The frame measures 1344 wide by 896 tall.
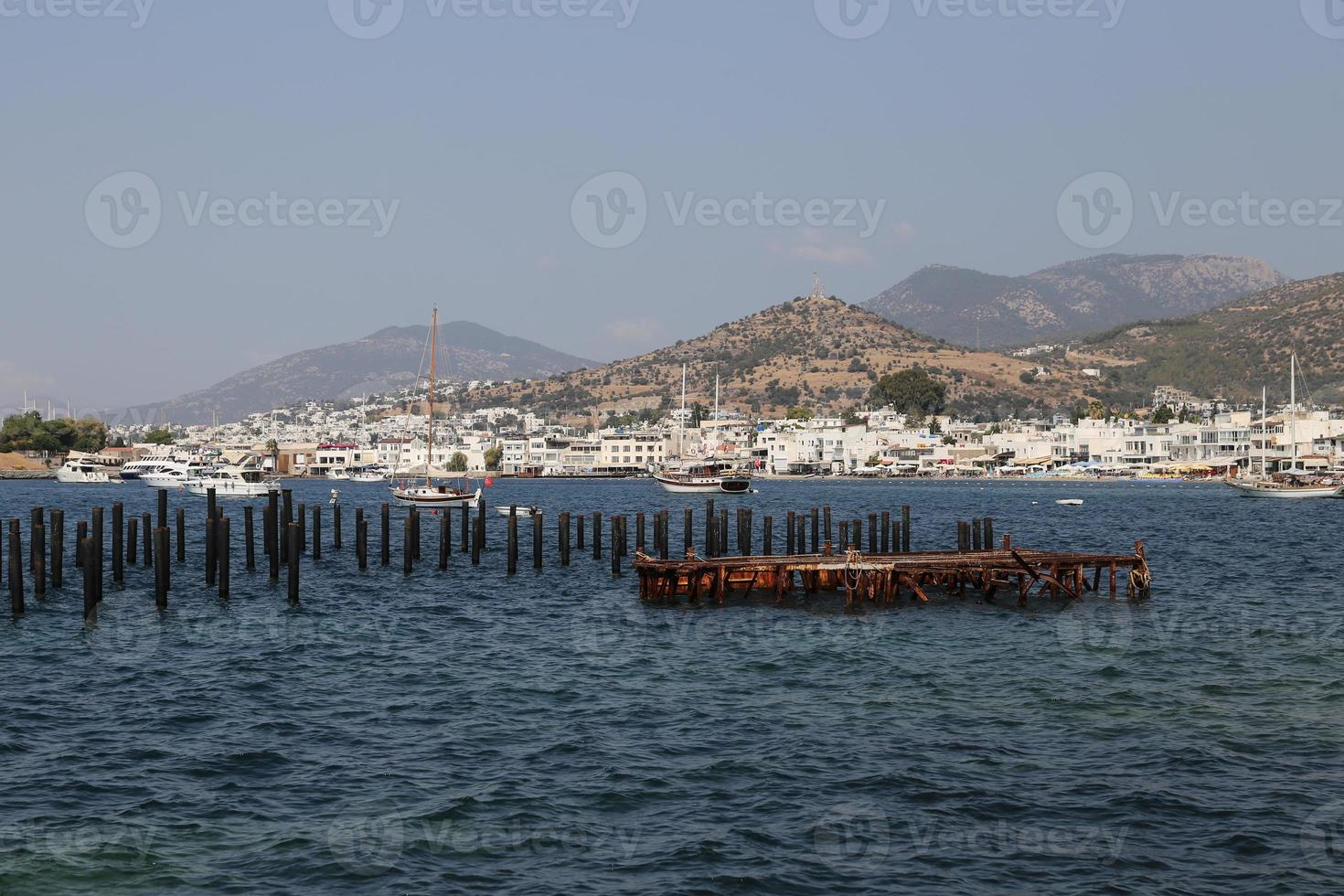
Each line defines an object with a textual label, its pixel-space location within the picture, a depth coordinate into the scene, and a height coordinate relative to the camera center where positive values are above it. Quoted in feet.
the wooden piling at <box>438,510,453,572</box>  159.22 -8.90
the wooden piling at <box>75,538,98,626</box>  108.47 -9.51
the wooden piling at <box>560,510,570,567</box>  158.61 -9.10
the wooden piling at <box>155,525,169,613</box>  111.14 -9.06
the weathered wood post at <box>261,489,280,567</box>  138.82 -7.06
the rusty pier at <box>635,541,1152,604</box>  126.93 -10.44
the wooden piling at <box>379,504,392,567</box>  155.43 -9.79
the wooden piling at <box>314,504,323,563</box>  165.99 -9.33
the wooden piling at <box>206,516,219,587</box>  132.98 -8.91
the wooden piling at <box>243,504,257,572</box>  153.99 -9.52
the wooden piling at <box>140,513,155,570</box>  155.84 -9.13
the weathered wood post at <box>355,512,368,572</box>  156.46 -8.94
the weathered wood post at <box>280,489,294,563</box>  144.19 -4.98
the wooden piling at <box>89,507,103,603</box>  112.57 -6.50
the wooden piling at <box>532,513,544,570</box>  154.40 -9.31
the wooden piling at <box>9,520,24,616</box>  107.76 -8.91
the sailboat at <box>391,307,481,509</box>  290.15 -6.82
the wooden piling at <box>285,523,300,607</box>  118.01 -7.74
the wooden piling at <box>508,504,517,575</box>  153.38 -9.75
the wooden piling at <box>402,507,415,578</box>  151.53 -9.40
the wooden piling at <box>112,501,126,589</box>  138.00 -9.18
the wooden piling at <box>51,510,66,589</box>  126.00 -8.49
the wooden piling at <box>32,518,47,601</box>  118.47 -8.76
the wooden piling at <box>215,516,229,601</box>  124.36 -8.31
